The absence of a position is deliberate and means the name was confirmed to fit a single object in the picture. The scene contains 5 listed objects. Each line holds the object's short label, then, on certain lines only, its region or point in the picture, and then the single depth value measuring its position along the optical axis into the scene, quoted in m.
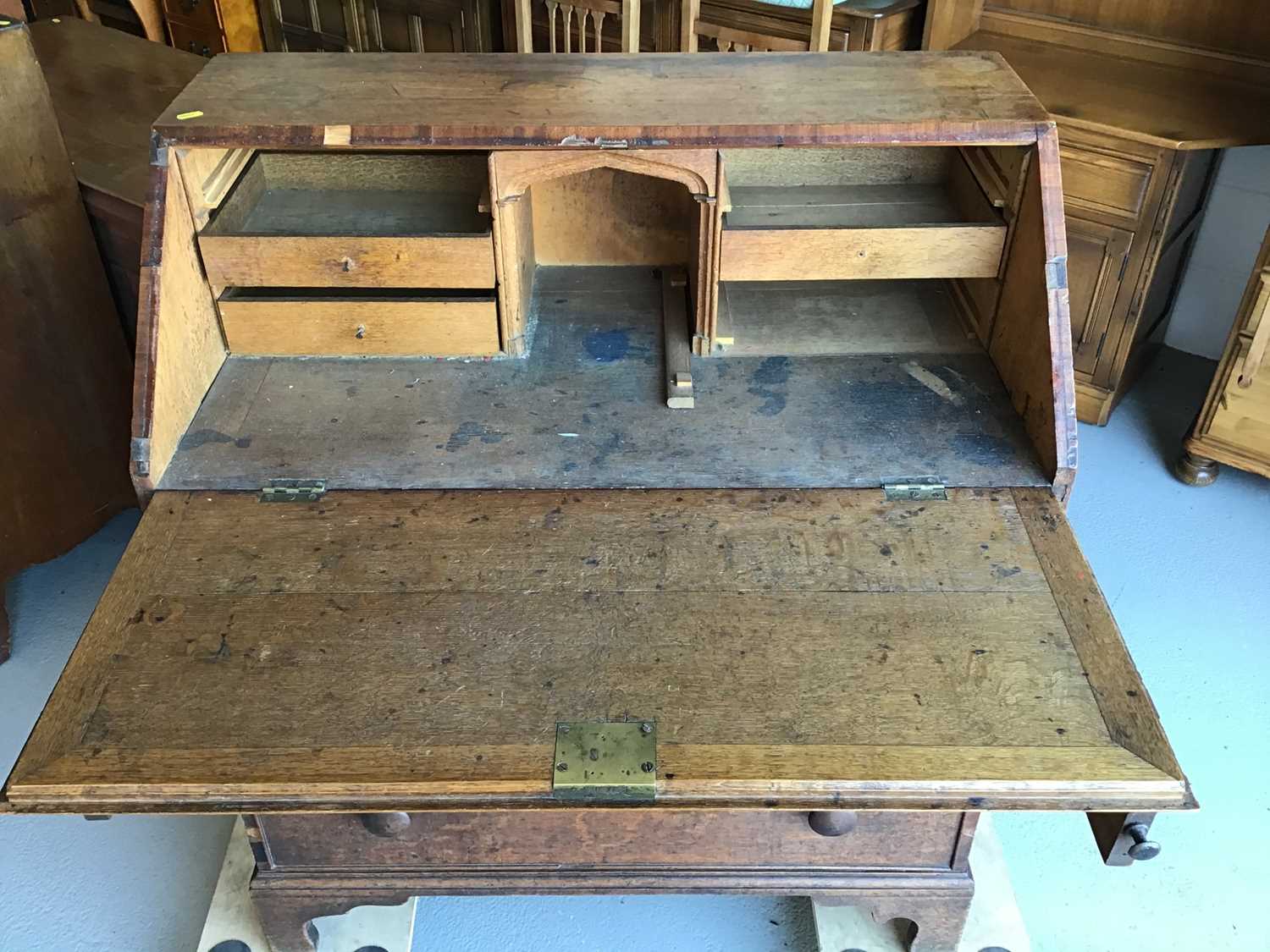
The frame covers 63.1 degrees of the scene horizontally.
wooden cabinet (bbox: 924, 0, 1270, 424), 2.28
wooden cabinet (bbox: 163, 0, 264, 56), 3.89
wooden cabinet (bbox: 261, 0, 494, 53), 3.67
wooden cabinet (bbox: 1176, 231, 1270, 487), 2.28
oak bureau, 1.05
